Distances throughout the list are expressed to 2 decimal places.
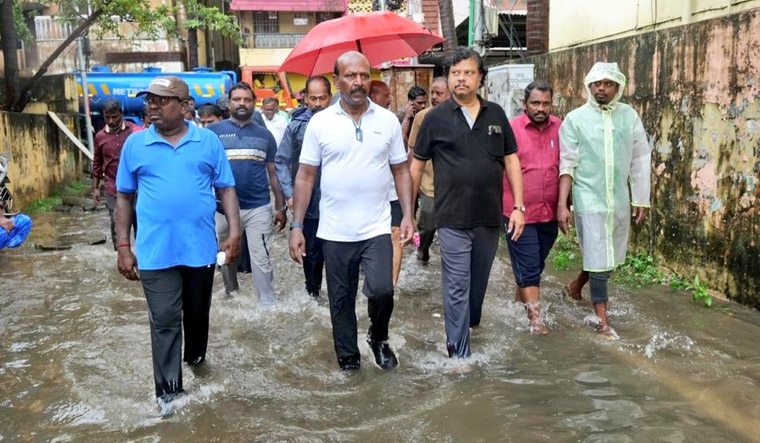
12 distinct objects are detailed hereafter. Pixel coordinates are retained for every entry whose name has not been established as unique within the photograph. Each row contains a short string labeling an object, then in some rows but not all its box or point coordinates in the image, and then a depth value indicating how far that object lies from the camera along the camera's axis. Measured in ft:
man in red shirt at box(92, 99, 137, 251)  25.88
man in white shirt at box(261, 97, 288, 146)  33.22
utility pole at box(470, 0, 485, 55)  41.74
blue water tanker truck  64.64
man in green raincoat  16.38
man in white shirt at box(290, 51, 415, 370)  13.83
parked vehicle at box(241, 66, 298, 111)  75.15
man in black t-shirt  14.61
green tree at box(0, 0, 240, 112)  45.19
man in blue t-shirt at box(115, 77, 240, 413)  12.78
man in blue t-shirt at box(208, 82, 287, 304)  19.60
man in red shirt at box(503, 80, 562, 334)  17.08
